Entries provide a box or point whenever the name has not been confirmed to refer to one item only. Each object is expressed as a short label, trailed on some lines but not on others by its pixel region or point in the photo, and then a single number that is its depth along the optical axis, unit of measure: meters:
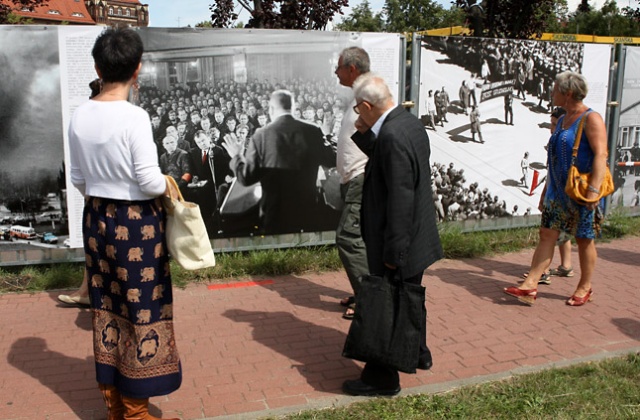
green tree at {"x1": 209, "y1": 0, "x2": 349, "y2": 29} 12.23
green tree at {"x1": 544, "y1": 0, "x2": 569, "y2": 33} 38.42
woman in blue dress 5.09
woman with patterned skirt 2.98
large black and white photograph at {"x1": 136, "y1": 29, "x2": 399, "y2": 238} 5.95
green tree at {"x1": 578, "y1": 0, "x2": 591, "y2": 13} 18.26
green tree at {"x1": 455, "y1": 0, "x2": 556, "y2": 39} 12.94
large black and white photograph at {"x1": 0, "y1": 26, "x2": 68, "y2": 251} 5.55
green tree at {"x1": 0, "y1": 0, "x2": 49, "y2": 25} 9.46
